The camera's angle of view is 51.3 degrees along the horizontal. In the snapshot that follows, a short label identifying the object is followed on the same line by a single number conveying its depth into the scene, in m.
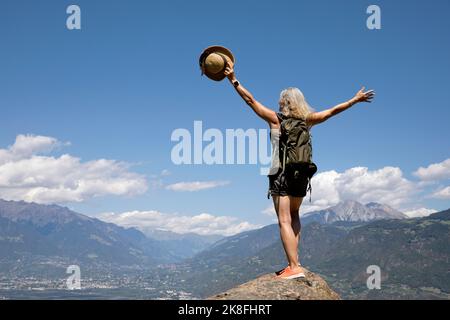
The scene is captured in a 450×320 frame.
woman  8.95
